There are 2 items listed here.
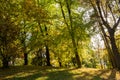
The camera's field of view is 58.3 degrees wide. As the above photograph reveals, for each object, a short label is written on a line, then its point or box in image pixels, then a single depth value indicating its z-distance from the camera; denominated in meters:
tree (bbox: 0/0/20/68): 11.37
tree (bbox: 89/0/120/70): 11.48
